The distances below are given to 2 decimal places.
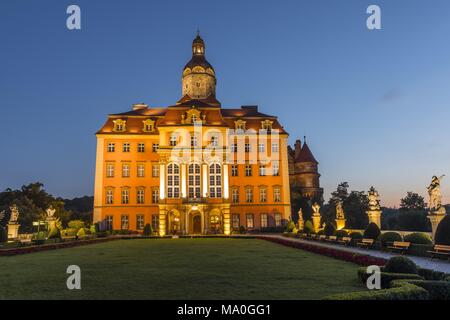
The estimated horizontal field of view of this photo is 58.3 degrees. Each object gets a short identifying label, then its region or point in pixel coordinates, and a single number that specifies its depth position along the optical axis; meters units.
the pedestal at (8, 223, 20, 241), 31.27
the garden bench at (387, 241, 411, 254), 19.46
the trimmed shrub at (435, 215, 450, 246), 17.14
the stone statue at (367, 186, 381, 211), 28.27
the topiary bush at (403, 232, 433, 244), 19.61
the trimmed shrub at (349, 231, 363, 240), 24.59
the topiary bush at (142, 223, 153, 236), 42.01
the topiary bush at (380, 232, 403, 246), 21.62
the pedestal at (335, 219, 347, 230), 34.50
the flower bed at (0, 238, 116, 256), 22.34
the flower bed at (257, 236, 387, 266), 14.41
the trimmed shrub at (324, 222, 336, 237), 29.80
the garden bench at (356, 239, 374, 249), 22.47
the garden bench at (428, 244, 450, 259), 16.43
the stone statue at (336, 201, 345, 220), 34.81
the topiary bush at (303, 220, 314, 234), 34.38
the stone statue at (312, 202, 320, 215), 39.03
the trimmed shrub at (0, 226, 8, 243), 25.94
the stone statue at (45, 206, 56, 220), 35.44
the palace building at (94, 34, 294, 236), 44.50
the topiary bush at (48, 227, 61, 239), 31.17
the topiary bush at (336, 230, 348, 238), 27.28
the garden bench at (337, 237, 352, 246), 25.13
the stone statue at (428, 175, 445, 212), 21.05
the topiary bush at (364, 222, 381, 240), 23.41
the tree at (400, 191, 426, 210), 52.56
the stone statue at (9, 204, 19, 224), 30.56
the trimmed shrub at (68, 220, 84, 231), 44.69
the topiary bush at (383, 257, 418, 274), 10.25
